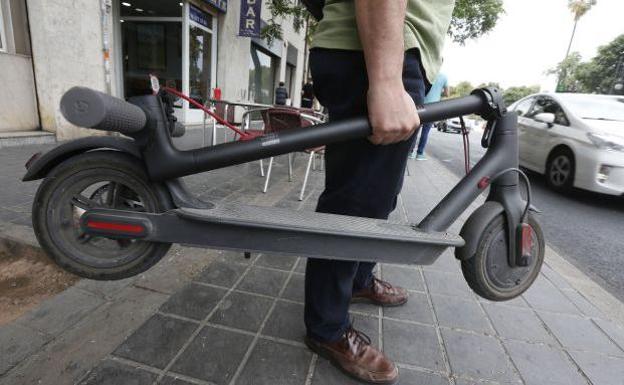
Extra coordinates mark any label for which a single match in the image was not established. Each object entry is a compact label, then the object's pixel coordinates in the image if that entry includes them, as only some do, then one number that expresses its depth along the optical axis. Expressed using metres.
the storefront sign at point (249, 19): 9.23
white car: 5.03
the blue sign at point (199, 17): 9.26
